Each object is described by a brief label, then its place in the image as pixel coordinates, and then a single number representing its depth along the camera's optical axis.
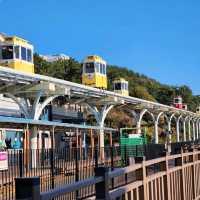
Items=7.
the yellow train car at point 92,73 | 49.12
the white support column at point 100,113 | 47.88
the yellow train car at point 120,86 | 59.12
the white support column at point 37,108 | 33.97
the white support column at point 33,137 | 25.18
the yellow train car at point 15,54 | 34.19
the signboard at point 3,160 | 9.85
